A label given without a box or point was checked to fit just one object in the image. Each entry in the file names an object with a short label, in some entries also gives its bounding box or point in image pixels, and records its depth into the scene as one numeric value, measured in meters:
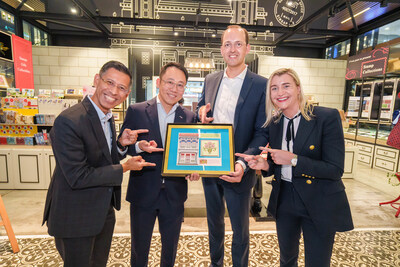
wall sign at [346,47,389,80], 6.08
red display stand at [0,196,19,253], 2.31
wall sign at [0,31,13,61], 5.67
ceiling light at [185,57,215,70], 6.20
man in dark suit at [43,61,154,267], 1.16
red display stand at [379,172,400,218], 3.65
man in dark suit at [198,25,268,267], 1.71
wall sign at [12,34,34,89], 6.19
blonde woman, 1.33
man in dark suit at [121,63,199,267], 1.58
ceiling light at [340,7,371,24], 6.75
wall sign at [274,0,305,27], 7.46
